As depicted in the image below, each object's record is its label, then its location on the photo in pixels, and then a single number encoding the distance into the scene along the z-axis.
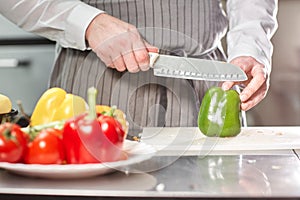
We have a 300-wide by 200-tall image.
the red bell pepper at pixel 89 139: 1.05
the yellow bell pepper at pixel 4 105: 1.31
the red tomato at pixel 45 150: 1.05
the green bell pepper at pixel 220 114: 1.47
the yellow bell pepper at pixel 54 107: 1.21
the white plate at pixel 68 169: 1.03
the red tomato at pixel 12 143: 1.04
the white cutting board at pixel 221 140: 1.32
